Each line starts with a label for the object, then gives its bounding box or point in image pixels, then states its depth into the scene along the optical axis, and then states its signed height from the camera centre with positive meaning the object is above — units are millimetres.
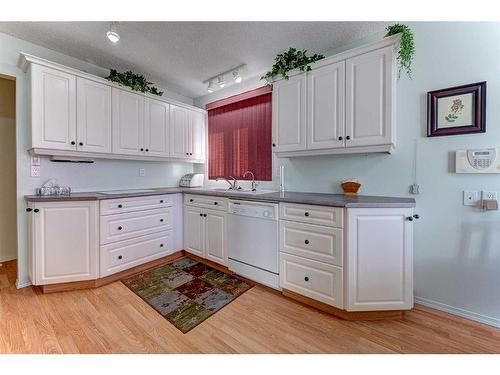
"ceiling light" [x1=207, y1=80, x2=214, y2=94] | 3138 +1402
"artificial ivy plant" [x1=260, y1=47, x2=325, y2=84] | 2154 +1228
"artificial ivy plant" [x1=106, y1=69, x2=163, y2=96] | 2600 +1271
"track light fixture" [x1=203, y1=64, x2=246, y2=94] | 2814 +1445
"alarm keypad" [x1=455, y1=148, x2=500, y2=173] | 1621 +181
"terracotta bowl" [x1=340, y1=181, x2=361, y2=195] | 2168 -26
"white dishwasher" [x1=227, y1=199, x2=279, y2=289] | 2139 -581
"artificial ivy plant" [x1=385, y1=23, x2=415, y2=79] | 1717 +1120
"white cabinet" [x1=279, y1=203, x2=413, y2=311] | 1708 -573
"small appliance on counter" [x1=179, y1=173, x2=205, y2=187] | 3502 +68
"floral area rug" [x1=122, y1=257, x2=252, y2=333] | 1812 -1046
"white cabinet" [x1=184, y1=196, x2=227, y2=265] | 2582 -599
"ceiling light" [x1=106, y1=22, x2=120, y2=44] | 1879 +1271
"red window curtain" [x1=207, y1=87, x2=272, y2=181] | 3000 +729
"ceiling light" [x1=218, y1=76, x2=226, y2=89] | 3002 +1406
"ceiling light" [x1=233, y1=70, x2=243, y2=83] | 2764 +1418
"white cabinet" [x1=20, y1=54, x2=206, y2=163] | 2109 +766
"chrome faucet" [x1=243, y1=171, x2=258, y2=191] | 2967 -9
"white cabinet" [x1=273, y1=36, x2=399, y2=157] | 1794 +726
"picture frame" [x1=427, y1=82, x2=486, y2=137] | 1663 +588
